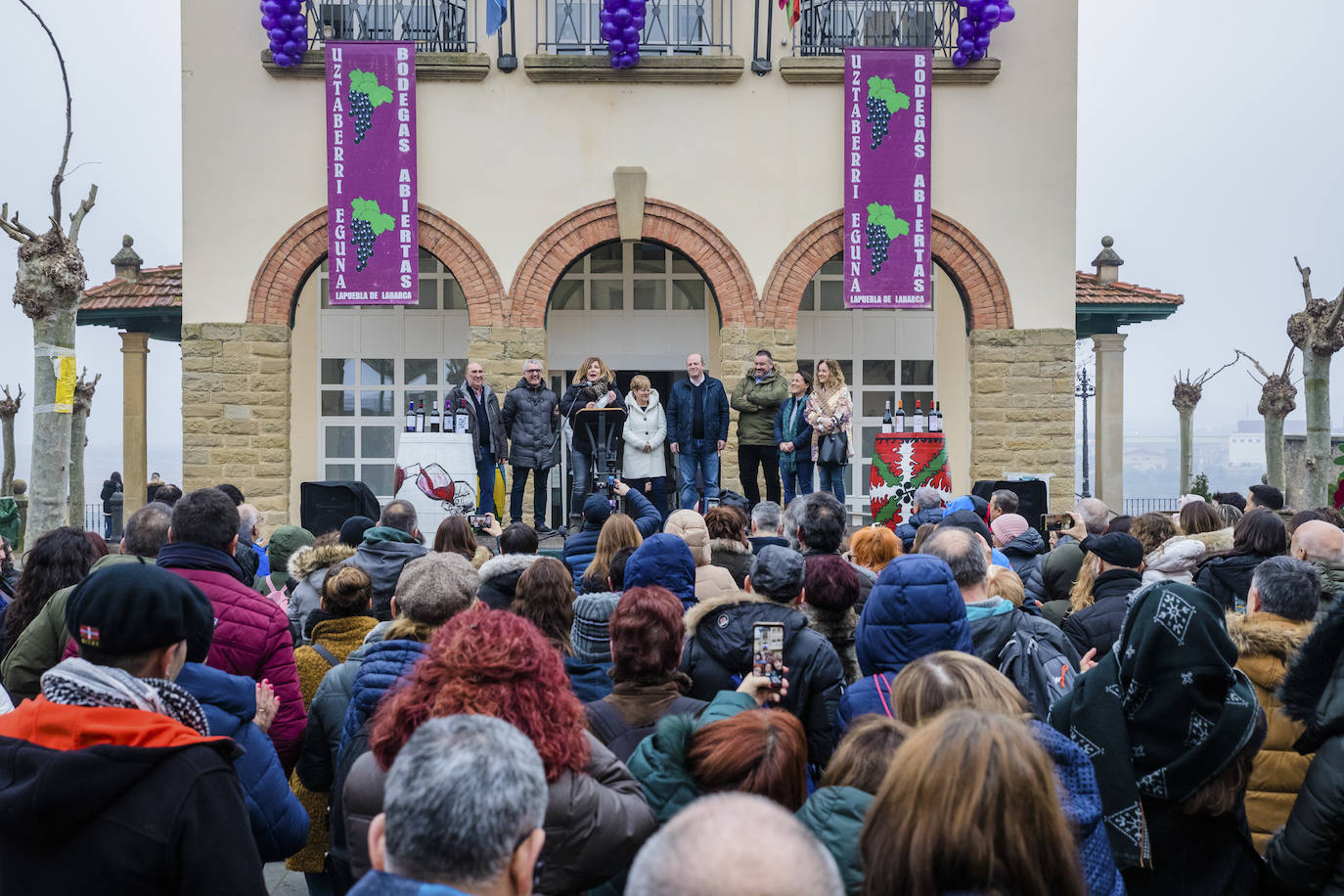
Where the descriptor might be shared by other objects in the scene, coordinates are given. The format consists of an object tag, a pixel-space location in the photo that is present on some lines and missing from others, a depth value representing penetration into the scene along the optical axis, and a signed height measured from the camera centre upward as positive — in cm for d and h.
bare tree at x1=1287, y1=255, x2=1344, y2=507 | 1203 +72
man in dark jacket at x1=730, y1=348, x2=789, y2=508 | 1139 +24
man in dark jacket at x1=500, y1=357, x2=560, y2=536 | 1116 +13
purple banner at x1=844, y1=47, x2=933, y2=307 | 1330 +284
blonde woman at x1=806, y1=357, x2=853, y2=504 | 1062 +14
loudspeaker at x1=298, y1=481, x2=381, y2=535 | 1019 -66
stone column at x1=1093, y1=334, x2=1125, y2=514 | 1672 +26
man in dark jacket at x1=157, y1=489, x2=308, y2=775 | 367 -60
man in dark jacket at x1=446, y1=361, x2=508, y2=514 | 1101 +12
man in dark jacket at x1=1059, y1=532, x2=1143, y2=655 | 454 -70
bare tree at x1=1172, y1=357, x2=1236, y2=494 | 2730 +85
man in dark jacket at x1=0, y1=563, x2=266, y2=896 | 217 -73
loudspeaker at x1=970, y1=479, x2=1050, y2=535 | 1059 -64
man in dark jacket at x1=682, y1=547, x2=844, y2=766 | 373 -75
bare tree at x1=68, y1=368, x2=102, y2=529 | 1416 +10
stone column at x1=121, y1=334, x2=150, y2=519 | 1647 +31
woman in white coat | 1088 -7
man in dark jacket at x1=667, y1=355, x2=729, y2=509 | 1146 +11
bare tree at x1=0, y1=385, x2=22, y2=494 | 2047 +21
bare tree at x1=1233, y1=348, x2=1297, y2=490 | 1969 +48
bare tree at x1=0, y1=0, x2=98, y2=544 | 847 +90
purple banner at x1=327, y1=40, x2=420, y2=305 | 1304 +312
